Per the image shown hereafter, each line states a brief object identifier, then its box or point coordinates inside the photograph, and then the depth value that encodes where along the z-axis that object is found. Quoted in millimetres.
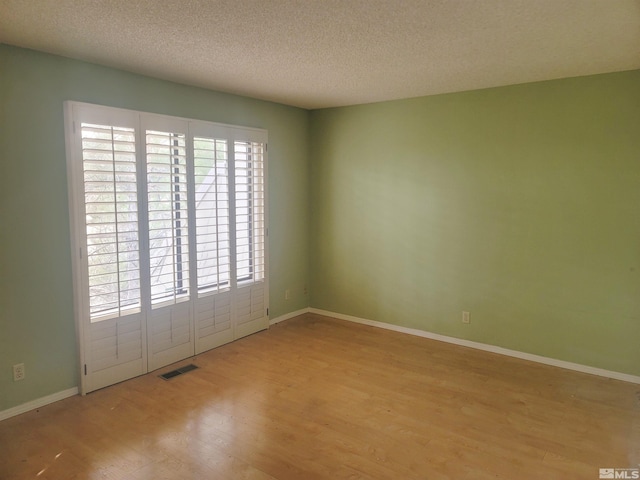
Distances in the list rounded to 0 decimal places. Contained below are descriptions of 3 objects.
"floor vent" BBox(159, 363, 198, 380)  3611
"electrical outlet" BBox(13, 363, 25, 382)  2950
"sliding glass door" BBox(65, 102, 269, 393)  3205
